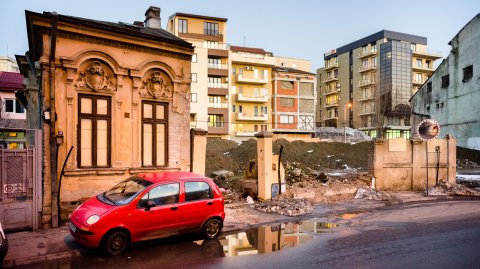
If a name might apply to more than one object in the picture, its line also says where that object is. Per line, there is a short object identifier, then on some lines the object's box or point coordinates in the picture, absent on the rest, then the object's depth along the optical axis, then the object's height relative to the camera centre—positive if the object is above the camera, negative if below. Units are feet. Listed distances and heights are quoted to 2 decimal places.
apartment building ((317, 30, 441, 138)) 217.77 +37.17
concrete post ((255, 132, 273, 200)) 44.96 -4.29
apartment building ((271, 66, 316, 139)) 187.32 +17.01
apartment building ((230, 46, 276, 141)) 176.35 +20.77
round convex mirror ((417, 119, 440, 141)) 56.54 +0.64
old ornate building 33.17 +3.19
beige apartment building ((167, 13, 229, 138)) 162.30 +29.68
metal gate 29.89 -5.06
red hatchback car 24.73 -6.15
